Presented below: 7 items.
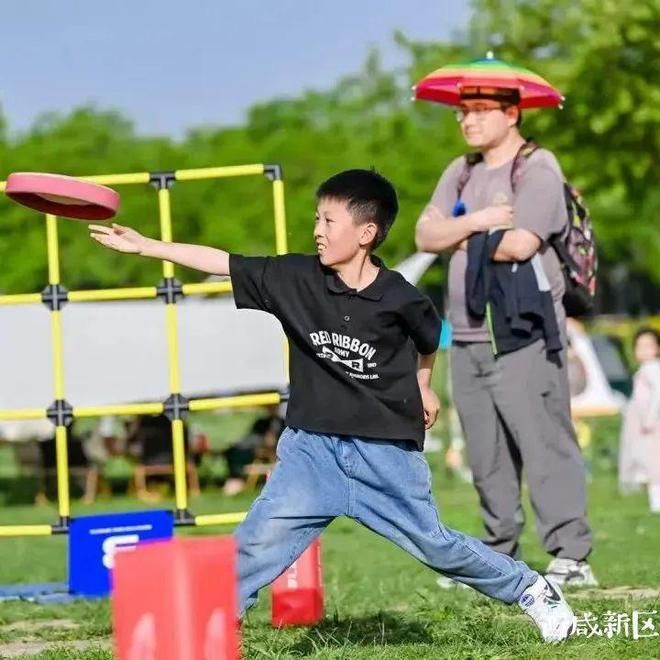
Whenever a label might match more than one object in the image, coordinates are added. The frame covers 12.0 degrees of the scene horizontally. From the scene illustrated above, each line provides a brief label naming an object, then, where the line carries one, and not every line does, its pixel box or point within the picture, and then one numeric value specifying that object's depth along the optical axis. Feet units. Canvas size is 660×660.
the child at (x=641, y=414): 96.04
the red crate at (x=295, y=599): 39.65
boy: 32.89
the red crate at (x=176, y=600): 23.37
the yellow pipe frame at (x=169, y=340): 50.74
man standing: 45.98
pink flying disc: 32.77
